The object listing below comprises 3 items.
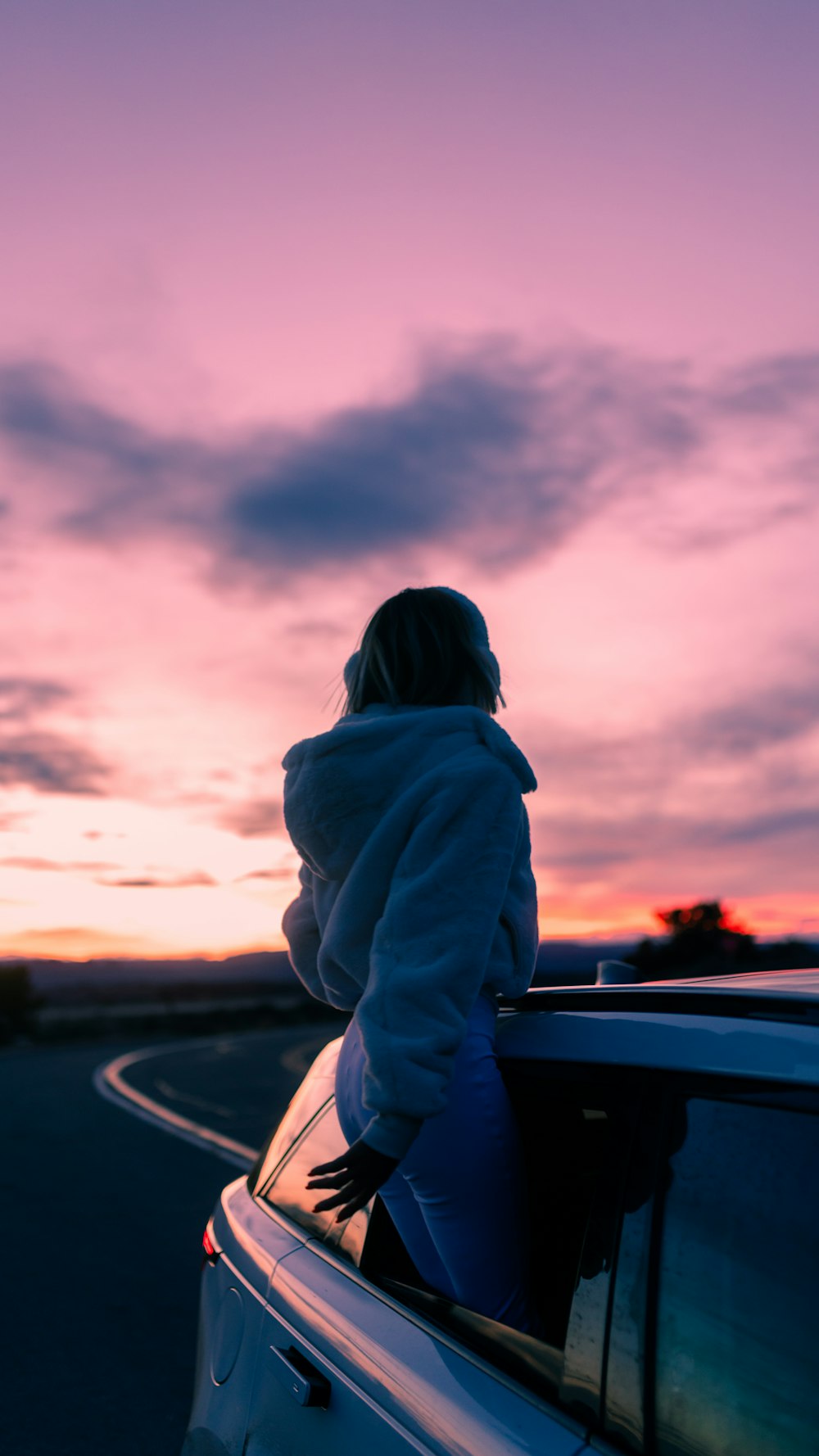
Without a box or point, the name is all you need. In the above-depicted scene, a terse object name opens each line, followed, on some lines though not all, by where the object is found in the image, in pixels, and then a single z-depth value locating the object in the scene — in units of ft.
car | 4.36
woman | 6.06
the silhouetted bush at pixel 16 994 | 109.70
